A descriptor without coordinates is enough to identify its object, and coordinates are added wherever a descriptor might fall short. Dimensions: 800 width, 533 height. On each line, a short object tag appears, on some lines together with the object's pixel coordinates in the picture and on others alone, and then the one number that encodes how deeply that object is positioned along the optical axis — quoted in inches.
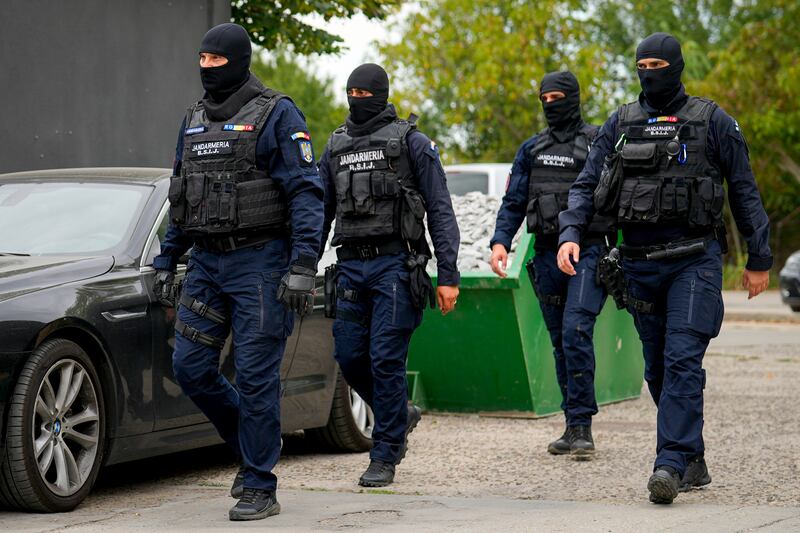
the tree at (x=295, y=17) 969.9
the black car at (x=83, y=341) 405.4
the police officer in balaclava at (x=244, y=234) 412.0
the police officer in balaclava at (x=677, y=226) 435.8
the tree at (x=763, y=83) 2077.1
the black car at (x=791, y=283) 1486.6
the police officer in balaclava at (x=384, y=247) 476.4
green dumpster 662.7
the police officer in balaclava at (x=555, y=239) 565.0
